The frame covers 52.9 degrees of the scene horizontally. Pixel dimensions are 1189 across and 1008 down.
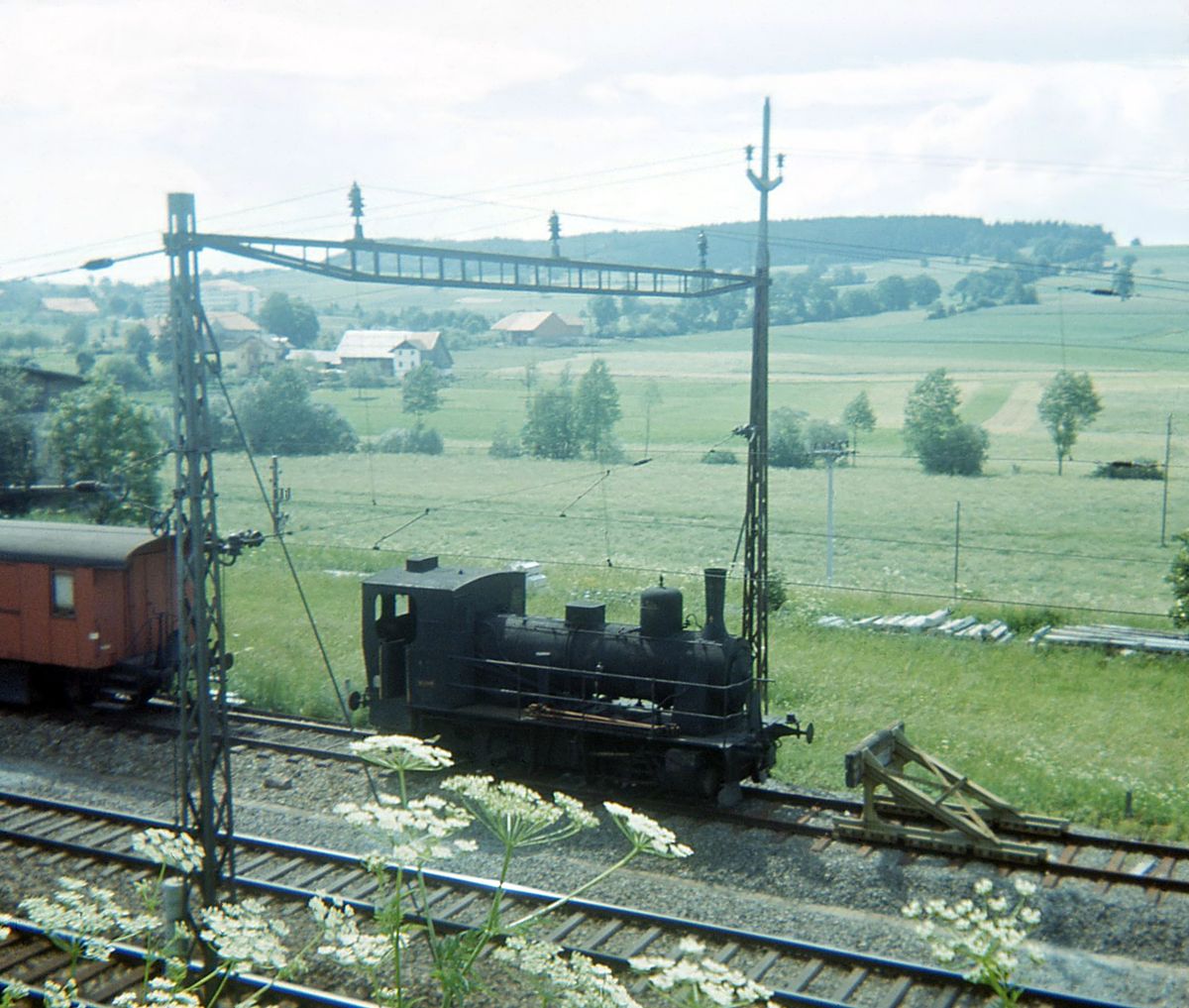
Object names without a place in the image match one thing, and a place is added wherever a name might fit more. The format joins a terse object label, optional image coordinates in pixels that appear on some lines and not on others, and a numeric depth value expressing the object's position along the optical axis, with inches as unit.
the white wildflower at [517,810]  186.7
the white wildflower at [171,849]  216.1
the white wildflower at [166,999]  159.2
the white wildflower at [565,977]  159.9
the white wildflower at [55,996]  166.7
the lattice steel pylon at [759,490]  619.8
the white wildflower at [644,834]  183.5
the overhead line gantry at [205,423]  422.3
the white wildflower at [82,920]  184.9
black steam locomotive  576.4
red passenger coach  737.6
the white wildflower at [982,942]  168.7
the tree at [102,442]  1382.9
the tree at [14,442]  1441.9
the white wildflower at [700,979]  159.5
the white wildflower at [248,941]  176.1
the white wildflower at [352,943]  175.1
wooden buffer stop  515.2
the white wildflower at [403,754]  202.7
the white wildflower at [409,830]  179.2
